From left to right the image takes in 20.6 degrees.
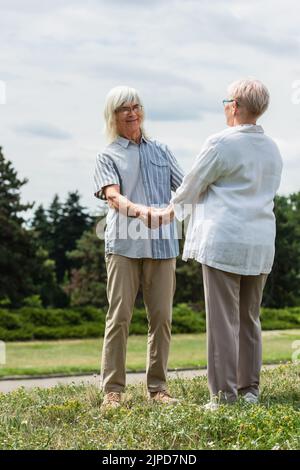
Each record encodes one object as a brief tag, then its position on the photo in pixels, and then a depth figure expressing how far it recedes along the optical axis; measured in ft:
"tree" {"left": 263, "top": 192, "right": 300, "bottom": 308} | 127.44
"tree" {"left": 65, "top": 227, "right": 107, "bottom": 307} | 115.44
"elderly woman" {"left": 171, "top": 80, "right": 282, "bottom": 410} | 16.46
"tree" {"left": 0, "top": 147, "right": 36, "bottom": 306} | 106.01
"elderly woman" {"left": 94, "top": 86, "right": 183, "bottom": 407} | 17.39
